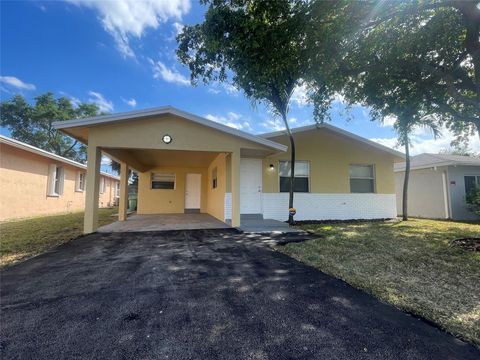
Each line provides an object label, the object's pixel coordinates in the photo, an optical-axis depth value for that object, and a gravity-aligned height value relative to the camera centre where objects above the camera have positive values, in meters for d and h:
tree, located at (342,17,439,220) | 6.98 +3.63
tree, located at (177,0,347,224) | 5.93 +4.03
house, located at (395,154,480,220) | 12.44 +0.70
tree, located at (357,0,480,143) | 6.07 +4.33
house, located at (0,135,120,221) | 10.27 +0.85
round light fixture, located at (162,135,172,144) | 7.92 +1.90
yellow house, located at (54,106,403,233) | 7.64 +1.59
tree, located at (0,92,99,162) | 25.05 +8.56
